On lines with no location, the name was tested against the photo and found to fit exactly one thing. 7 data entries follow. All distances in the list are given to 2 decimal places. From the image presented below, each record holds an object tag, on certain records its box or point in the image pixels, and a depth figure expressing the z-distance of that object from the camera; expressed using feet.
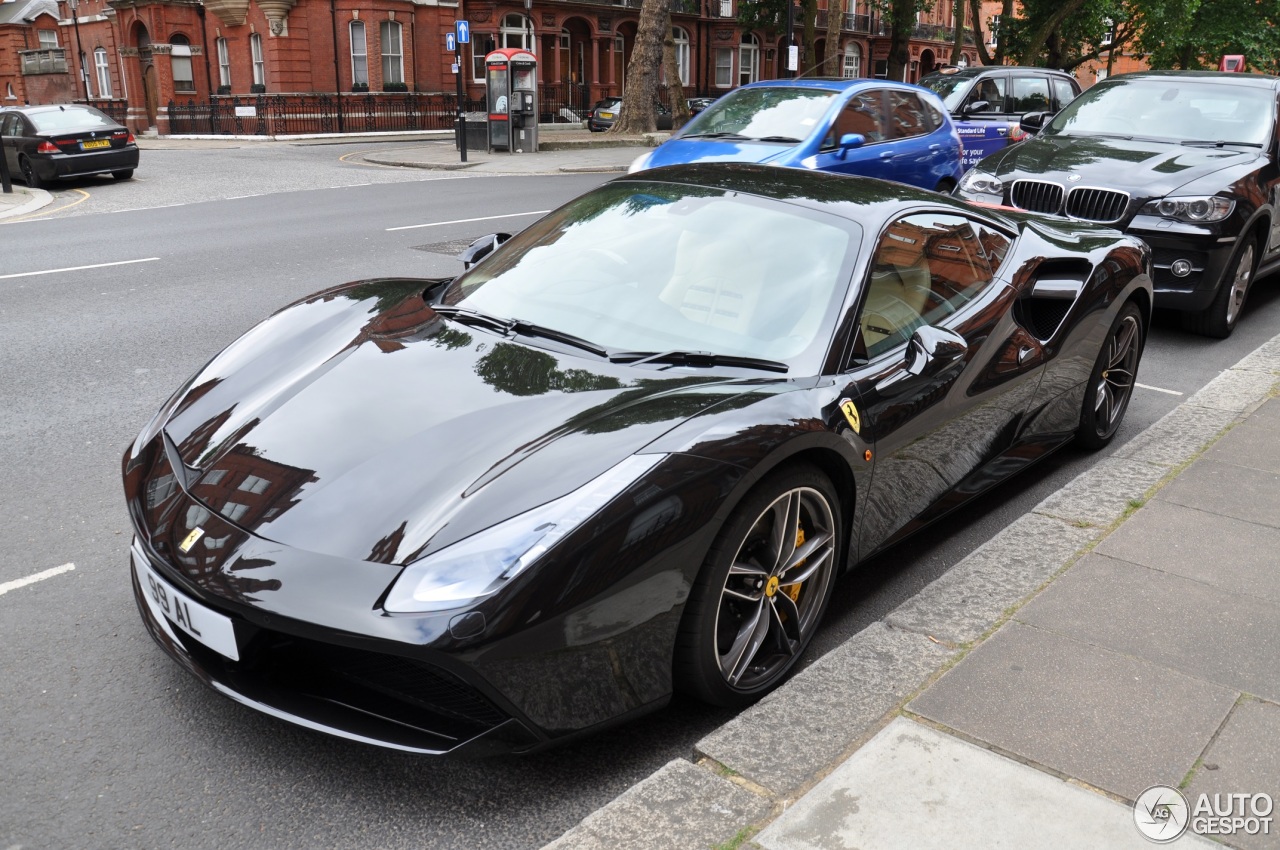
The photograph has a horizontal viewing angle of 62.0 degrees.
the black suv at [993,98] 47.39
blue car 33.42
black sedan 59.72
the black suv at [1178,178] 23.34
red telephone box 82.28
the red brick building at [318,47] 127.75
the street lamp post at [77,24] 154.53
